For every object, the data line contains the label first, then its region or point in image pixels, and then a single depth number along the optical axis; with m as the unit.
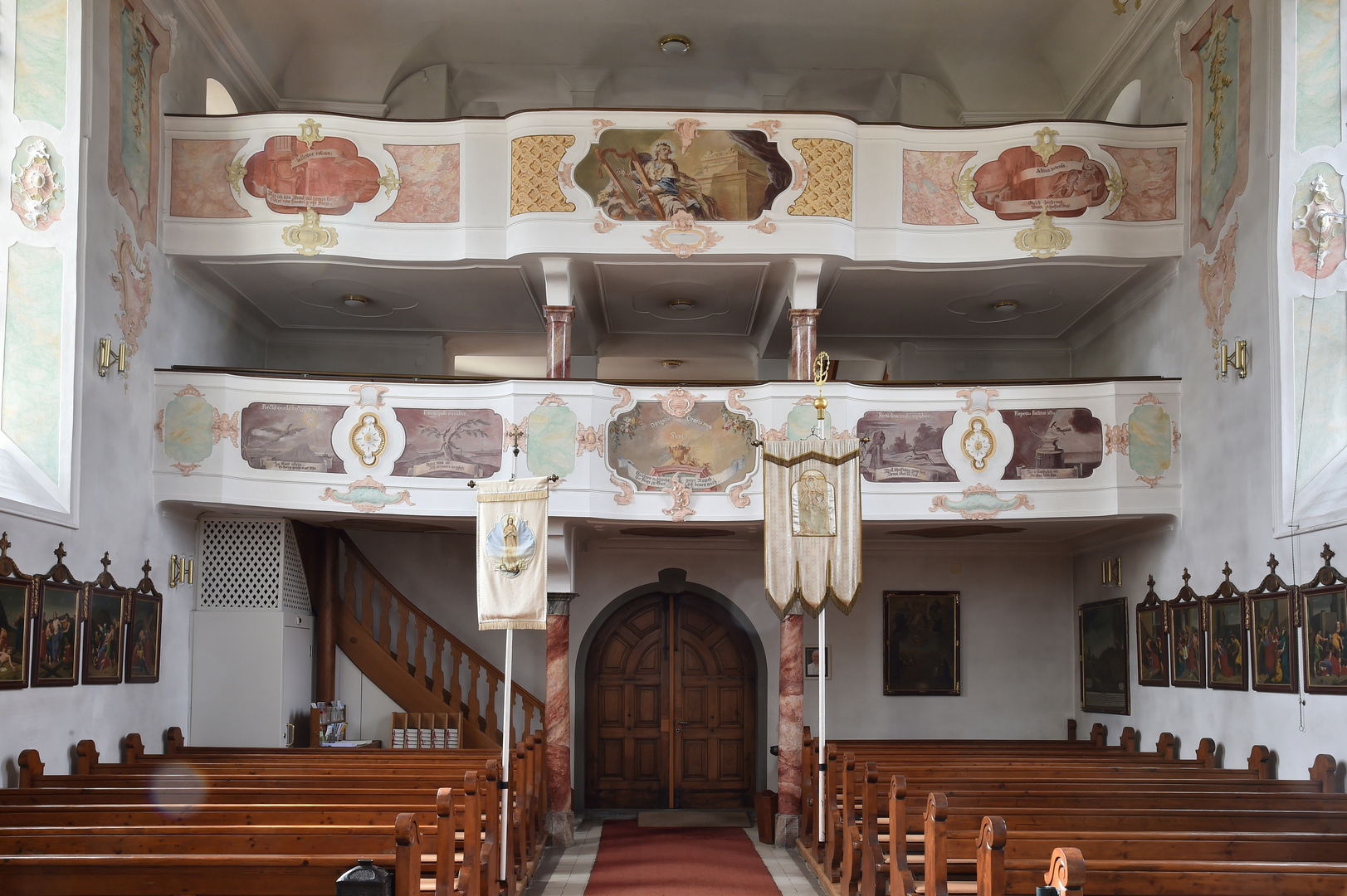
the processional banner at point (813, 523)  9.46
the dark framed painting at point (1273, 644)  8.79
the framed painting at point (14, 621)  8.14
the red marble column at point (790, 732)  11.20
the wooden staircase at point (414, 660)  12.87
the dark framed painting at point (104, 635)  9.26
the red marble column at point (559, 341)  11.63
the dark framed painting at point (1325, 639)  8.14
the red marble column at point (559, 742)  11.34
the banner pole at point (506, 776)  8.23
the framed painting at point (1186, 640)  10.33
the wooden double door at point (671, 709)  13.85
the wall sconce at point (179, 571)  10.88
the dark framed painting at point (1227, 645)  9.51
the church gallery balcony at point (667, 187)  11.34
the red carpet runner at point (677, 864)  9.46
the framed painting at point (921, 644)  13.95
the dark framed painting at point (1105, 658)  12.18
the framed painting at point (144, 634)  10.01
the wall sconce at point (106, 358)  9.64
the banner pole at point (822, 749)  9.37
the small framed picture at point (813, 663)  13.88
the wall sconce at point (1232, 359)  9.67
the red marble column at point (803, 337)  11.66
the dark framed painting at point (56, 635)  8.59
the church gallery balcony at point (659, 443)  10.86
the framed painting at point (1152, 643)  11.05
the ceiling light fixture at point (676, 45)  13.69
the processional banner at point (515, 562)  8.77
